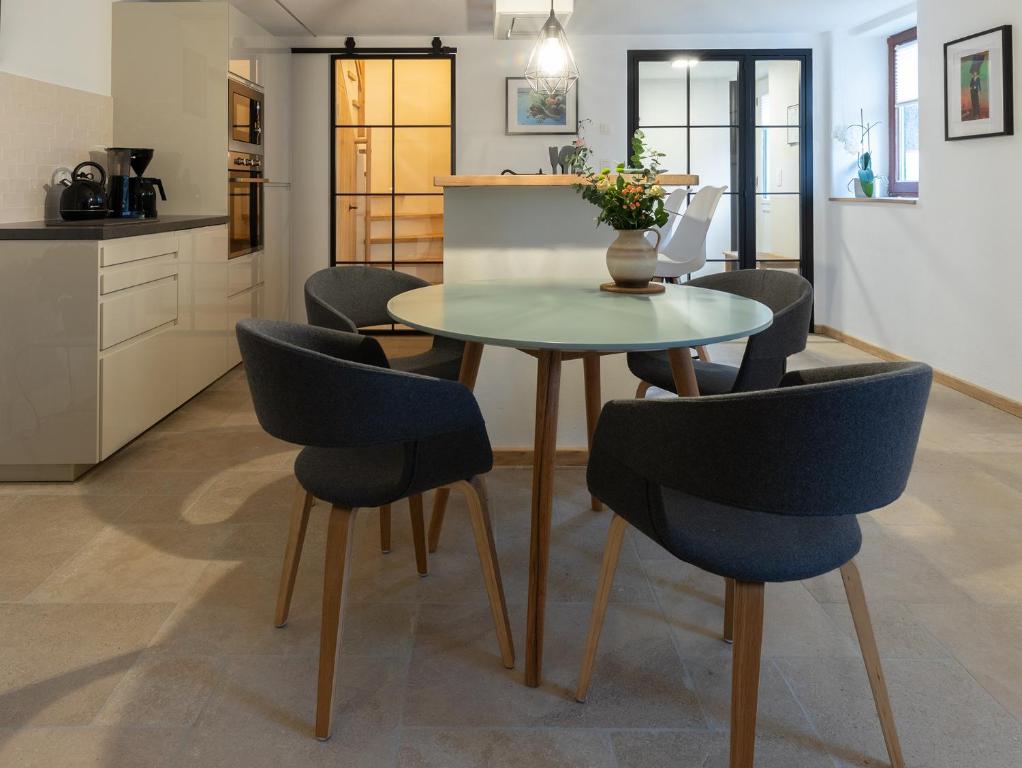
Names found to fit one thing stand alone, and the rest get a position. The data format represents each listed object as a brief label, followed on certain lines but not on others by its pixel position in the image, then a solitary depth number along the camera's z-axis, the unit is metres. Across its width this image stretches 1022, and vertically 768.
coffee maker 4.32
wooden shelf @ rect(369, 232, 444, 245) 7.30
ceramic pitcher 2.52
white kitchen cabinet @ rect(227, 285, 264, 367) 5.28
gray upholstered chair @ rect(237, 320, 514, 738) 1.62
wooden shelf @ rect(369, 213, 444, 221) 7.29
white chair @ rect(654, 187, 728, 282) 5.47
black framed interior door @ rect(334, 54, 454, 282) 7.14
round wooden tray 2.56
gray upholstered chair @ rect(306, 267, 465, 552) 2.80
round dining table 1.78
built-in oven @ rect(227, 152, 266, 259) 5.29
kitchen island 3.53
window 6.29
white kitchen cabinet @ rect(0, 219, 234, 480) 3.19
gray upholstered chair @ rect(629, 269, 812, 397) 2.46
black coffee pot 4.64
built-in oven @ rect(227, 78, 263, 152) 5.25
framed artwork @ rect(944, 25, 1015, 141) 4.36
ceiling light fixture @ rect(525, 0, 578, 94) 3.69
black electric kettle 3.91
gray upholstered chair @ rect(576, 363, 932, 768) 1.27
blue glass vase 6.26
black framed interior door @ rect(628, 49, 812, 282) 7.00
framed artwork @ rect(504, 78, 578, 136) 7.04
